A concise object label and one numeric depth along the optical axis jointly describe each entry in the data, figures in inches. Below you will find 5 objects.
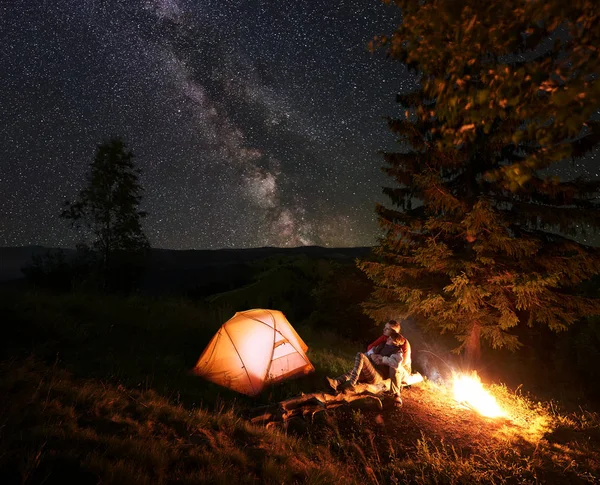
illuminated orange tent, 325.4
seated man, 297.6
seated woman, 276.4
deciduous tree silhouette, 748.6
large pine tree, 340.2
